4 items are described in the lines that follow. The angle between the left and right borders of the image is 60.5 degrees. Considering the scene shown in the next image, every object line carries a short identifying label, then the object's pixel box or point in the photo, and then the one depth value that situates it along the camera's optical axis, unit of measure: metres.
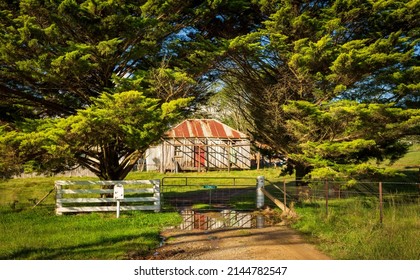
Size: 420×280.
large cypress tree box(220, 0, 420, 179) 12.70
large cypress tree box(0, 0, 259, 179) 10.57
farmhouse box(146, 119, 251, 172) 35.88
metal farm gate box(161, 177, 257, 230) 11.45
